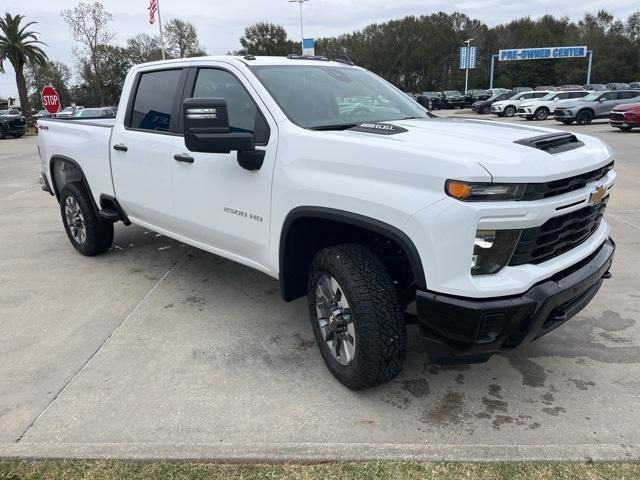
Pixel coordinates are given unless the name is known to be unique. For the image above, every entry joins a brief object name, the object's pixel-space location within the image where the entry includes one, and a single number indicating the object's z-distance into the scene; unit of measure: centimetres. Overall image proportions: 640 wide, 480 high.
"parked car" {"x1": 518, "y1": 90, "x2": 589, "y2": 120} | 2964
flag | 2852
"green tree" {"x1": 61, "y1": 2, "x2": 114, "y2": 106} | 4569
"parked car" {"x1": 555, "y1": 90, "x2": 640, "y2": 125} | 2452
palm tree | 3731
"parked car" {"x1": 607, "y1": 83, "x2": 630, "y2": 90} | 4429
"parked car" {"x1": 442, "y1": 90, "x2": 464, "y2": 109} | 4728
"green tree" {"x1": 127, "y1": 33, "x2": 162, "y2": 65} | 5906
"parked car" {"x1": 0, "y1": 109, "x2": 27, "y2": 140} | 2838
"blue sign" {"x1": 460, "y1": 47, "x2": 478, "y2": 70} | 6078
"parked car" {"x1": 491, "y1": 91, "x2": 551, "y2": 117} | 3228
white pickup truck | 240
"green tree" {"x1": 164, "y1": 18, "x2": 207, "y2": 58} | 5991
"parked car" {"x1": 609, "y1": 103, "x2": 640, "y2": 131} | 1927
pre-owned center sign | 6169
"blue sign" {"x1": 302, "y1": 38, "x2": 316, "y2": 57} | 2927
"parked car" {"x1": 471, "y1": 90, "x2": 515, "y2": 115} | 3700
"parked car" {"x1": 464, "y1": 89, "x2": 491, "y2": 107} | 4772
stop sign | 2080
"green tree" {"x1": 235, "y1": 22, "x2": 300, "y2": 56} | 6981
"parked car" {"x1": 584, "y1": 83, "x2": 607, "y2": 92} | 4632
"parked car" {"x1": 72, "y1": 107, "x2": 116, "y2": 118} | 1633
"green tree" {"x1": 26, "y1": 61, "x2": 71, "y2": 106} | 6671
